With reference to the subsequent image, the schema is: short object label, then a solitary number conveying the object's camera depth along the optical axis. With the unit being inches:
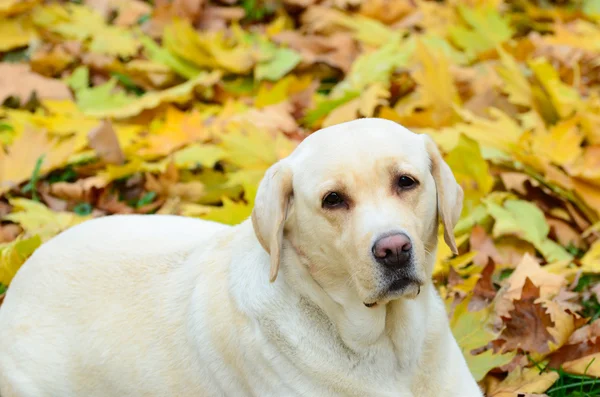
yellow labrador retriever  99.7
